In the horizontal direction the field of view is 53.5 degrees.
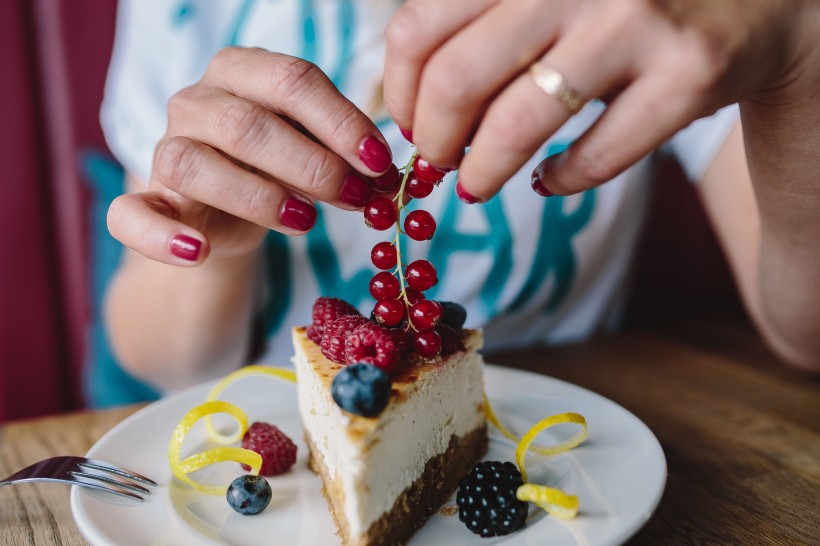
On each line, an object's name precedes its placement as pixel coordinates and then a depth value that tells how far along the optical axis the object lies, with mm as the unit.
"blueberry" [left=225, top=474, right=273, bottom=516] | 260
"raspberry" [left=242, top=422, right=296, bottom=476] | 289
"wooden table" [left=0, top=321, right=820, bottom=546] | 256
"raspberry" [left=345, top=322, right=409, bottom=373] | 260
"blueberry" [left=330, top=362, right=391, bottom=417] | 242
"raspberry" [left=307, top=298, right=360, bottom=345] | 301
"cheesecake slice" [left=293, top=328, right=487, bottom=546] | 248
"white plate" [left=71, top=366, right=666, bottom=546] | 238
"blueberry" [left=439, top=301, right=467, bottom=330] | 312
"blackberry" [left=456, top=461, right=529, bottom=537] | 244
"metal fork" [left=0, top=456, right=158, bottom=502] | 259
